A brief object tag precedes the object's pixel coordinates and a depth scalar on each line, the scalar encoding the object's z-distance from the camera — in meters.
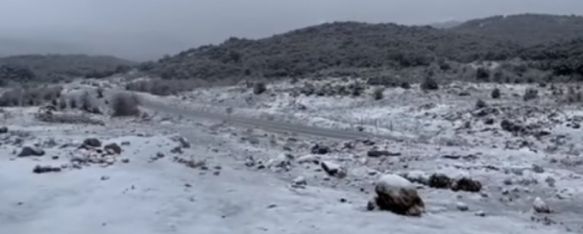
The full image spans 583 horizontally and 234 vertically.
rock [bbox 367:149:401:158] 20.05
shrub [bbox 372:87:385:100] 37.28
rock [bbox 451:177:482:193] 15.43
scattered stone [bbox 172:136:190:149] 21.77
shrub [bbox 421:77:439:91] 38.47
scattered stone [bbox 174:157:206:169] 18.05
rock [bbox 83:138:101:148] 20.20
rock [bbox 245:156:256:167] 18.73
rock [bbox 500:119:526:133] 25.24
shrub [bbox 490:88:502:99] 34.41
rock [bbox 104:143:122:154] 19.39
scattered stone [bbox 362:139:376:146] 22.56
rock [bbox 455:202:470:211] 13.88
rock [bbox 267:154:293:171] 18.00
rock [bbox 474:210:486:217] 13.45
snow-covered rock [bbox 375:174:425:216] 13.03
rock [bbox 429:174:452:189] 15.62
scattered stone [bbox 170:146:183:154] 20.35
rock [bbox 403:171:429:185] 16.16
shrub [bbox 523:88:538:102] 32.97
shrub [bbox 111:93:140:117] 35.50
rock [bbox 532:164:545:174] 17.24
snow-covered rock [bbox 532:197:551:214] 13.93
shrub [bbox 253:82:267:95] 44.72
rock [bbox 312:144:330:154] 21.35
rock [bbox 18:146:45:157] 18.84
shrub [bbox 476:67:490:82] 42.60
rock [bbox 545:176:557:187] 16.02
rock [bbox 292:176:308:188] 15.67
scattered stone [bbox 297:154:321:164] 18.73
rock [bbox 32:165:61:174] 16.61
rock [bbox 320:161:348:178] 17.02
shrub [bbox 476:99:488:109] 30.52
